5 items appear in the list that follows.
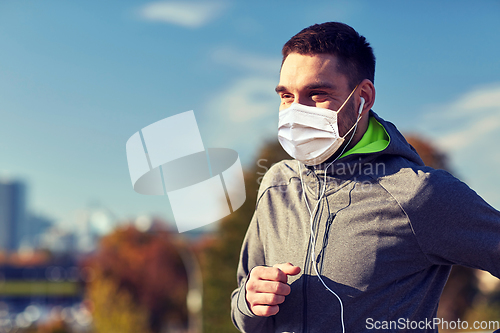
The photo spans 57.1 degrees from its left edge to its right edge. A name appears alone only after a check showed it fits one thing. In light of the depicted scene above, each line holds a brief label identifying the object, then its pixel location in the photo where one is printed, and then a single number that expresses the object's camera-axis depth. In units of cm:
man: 174
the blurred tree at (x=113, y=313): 2306
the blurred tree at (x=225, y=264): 1975
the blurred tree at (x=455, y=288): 1880
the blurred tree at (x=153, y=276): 3728
